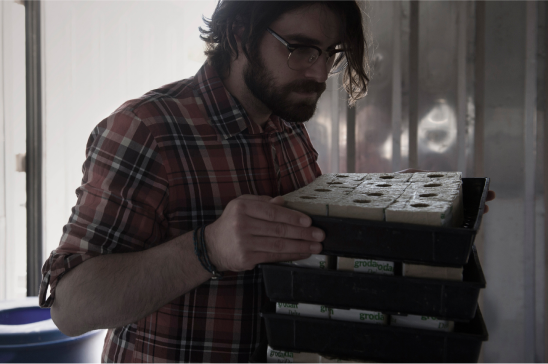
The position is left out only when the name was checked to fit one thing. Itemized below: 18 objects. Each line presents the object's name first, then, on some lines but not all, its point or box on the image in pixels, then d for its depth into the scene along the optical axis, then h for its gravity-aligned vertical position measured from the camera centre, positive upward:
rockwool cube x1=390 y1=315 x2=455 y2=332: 0.65 -0.23
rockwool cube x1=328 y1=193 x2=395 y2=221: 0.62 -0.05
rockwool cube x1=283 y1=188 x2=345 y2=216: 0.67 -0.04
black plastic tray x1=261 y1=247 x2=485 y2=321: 0.61 -0.18
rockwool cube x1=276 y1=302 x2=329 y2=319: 0.70 -0.23
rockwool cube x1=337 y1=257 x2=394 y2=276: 0.65 -0.14
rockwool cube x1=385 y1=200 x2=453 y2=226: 0.59 -0.05
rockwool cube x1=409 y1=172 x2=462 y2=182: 0.90 +0.00
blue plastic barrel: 1.32 -0.55
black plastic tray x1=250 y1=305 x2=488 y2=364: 0.64 -0.26
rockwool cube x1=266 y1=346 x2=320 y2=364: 0.73 -0.32
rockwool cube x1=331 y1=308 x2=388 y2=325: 0.68 -0.23
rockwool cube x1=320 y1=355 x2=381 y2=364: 0.70 -0.31
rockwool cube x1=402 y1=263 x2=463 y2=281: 0.62 -0.14
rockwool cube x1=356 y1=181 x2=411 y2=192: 0.82 -0.02
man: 0.80 -0.05
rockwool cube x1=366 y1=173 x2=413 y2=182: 0.92 +0.00
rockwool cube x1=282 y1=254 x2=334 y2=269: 0.68 -0.14
